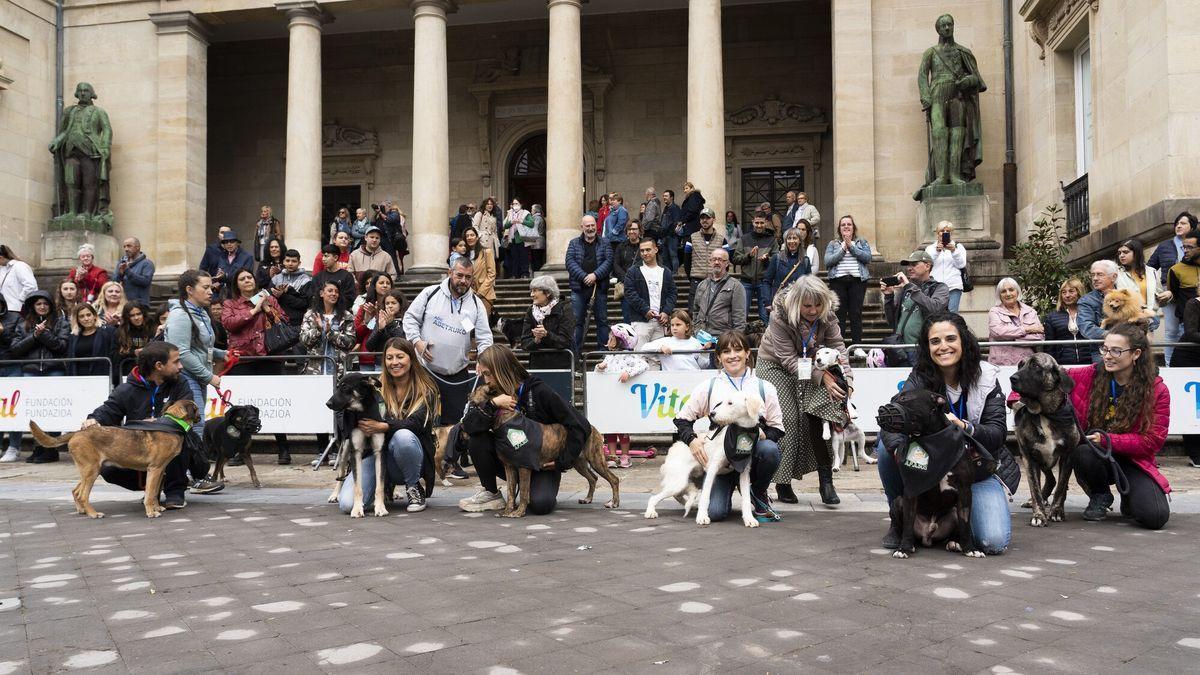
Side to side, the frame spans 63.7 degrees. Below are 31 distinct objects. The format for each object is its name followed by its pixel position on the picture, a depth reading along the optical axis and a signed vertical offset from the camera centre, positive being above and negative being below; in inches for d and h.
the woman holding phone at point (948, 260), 511.5 +47.2
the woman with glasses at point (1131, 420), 260.5 -19.8
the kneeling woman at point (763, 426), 274.8 -20.3
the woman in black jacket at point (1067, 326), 411.2 +9.9
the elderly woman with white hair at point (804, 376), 299.6 -8.5
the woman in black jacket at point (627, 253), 575.8 +58.5
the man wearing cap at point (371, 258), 620.4 +61.0
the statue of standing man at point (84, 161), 852.0 +170.2
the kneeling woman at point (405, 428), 301.4 -23.9
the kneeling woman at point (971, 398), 221.3 -11.7
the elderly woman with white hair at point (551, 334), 439.8 +7.5
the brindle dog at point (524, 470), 285.9 -35.1
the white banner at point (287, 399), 459.8 -22.7
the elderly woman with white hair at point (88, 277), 597.3 +48.1
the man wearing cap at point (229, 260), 634.8 +62.4
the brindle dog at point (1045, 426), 250.7 -20.9
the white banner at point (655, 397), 421.4 -21.1
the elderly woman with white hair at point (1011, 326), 414.0 +9.6
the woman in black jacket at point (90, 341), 498.6 +6.2
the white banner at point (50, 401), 493.0 -24.6
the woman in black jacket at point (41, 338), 506.6 +8.0
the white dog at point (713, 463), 263.4 -32.2
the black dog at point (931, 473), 212.4 -28.2
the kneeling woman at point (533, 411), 290.4 -18.3
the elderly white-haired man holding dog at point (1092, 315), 399.4 +13.9
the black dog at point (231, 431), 356.2 -29.2
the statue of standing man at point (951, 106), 701.3 +177.4
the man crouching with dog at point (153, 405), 319.6 -17.4
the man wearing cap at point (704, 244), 581.3 +64.5
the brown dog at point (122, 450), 298.2 -30.7
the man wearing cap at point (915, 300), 423.8 +21.4
